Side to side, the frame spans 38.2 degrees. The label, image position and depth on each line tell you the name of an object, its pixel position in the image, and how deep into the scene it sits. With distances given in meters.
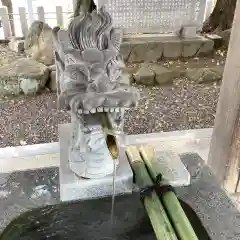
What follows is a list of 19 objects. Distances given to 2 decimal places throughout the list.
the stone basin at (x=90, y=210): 1.54
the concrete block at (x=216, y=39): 5.38
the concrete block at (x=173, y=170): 1.78
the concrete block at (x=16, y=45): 5.18
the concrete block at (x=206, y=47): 5.20
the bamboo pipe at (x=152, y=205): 1.44
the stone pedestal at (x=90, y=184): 1.64
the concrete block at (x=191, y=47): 5.09
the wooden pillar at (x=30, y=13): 5.58
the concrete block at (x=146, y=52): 4.90
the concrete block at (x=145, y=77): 4.31
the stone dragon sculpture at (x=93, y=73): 1.37
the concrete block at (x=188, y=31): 5.14
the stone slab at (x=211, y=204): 1.56
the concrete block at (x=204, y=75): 4.46
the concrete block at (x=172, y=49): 5.02
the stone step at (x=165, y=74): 4.34
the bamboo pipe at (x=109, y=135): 1.42
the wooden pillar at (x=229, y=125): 2.03
